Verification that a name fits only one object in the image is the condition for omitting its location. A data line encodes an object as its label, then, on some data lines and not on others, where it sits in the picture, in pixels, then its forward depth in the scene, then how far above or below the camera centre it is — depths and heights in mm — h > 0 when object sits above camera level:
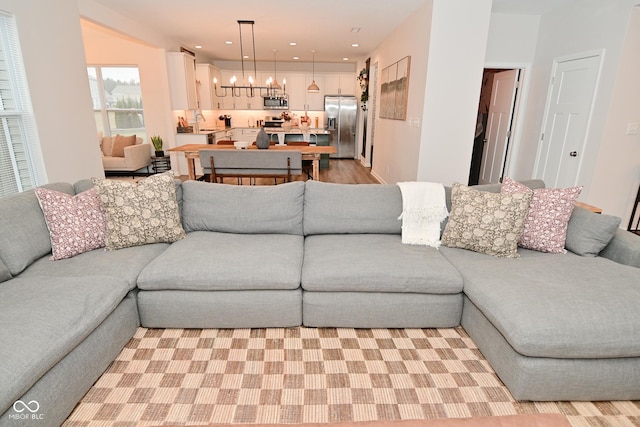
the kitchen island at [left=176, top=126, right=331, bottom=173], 7530 -366
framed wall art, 4754 +504
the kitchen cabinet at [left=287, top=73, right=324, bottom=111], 9547 +747
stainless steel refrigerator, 9406 +5
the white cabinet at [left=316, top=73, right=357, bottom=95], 9602 +1055
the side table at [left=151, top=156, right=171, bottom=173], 6863 -901
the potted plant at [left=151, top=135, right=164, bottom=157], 6660 -496
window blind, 2924 -65
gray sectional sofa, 1479 -858
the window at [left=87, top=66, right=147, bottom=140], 6676 +363
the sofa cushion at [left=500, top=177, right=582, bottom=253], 2160 -605
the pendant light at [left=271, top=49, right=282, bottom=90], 9523 +1368
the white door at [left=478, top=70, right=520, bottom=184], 5004 -12
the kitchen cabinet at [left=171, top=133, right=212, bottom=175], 6680 -431
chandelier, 9328 +797
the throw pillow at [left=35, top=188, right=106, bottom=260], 2014 -629
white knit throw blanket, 2373 -645
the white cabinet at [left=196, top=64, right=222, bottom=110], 8008 +809
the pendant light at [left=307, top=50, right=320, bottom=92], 7734 +764
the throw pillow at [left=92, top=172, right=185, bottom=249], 2164 -600
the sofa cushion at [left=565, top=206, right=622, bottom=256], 2074 -667
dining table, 4871 -430
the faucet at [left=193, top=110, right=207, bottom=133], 7272 +45
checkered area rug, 1514 -1286
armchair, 6324 -771
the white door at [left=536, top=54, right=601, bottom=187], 3742 +61
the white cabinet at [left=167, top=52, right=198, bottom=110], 6271 +745
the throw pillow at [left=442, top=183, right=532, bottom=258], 2139 -627
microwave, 9469 +503
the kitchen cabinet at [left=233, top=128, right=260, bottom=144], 9445 -366
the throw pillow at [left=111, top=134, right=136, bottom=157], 6566 -497
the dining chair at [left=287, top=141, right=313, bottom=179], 5602 -754
